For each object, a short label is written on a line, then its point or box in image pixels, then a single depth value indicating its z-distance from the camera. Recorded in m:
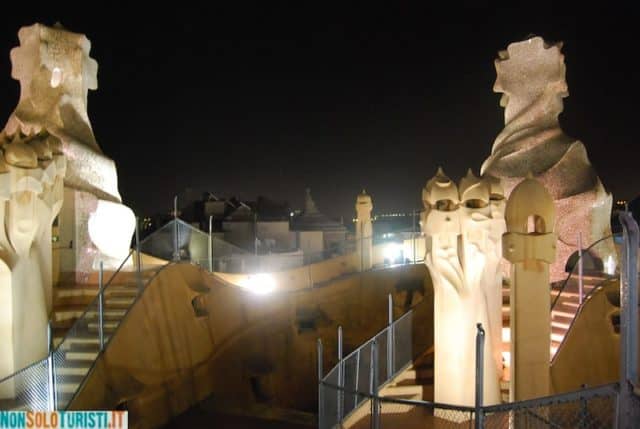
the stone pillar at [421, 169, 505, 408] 9.45
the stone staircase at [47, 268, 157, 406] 9.18
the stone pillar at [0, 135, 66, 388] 9.23
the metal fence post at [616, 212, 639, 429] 5.06
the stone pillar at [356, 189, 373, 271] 21.77
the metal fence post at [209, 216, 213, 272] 15.35
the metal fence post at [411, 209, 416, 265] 21.14
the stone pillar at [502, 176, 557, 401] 8.13
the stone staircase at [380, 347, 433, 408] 11.15
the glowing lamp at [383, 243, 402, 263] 23.27
